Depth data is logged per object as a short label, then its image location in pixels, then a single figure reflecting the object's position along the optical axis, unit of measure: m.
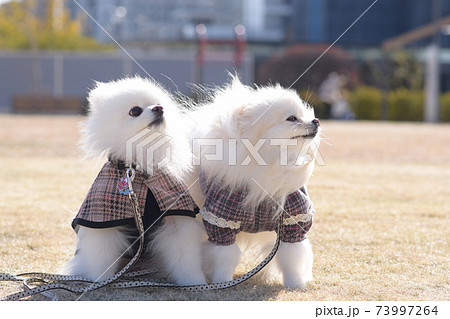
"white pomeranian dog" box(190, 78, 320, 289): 3.22
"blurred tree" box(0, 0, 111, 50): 32.81
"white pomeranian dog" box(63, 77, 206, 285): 3.16
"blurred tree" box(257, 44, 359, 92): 26.48
